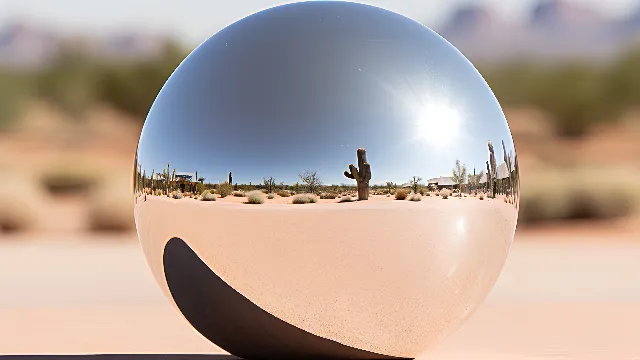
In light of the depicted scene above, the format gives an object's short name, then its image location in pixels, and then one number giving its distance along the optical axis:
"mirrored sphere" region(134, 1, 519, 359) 5.89
